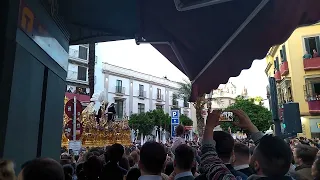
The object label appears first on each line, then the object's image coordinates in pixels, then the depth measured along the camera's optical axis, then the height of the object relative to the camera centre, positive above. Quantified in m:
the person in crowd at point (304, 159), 3.26 -0.40
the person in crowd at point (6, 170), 1.89 -0.28
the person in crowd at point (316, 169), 2.47 -0.39
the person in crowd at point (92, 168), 3.45 -0.50
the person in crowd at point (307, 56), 23.52 +5.94
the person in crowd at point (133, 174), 3.09 -0.51
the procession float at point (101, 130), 15.14 -0.12
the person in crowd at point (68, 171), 3.50 -0.56
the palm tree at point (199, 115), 20.72 +0.92
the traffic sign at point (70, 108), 9.06 +0.66
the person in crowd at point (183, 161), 2.62 -0.32
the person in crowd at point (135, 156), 5.11 -0.52
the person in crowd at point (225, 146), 2.24 -0.15
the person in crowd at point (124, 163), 4.27 -0.54
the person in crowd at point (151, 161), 2.32 -0.28
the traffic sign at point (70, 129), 9.32 -0.04
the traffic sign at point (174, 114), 11.78 +0.57
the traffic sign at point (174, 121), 11.66 +0.27
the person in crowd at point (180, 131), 6.14 -0.08
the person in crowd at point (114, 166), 3.59 -0.50
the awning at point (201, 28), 2.54 +1.22
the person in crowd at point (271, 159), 1.73 -0.20
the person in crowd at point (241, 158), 3.07 -0.34
